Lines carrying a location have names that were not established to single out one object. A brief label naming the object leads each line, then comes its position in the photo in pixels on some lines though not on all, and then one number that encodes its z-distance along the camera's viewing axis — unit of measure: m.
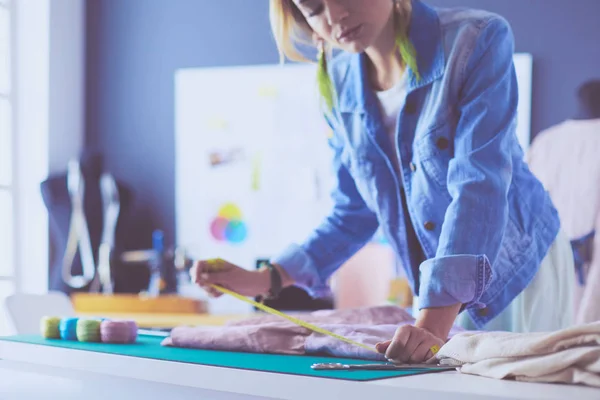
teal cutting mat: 1.91
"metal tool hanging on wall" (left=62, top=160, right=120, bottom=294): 6.43
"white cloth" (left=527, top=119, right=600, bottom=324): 4.86
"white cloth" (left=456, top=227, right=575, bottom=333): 2.65
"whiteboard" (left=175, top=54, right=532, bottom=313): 6.32
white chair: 3.24
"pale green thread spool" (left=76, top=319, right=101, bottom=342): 2.54
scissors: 1.96
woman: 2.24
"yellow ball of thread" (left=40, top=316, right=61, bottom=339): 2.60
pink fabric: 2.22
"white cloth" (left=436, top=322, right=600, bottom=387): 1.76
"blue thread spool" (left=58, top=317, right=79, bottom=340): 2.59
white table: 1.74
